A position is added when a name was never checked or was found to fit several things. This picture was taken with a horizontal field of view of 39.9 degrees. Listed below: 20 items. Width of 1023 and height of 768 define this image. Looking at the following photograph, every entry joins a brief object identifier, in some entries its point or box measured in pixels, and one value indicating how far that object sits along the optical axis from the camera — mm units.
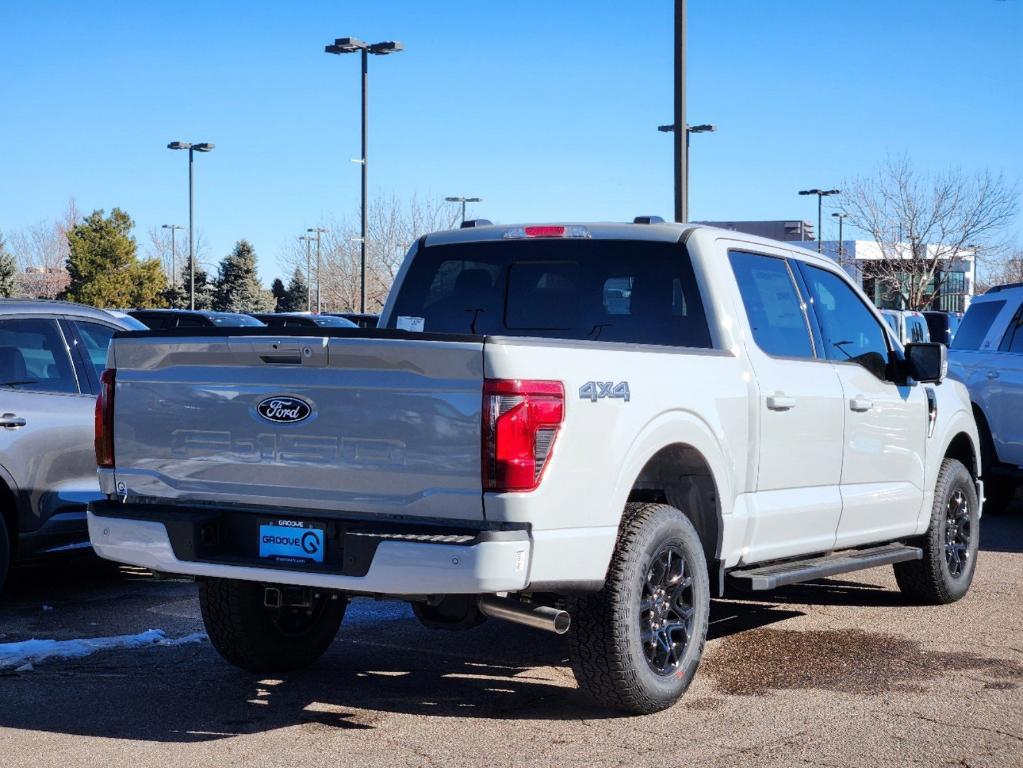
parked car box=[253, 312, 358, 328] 24672
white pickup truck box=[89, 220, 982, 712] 4926
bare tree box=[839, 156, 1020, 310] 51094
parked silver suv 7973
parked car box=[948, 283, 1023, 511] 12367
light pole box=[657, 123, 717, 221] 35125
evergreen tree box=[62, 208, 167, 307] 66812
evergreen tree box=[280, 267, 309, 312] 87438
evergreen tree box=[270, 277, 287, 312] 95312
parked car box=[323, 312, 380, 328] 27844
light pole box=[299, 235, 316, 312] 73062
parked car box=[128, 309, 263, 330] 20328
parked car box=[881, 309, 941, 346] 25281
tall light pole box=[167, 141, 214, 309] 50719
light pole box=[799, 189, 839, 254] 58172
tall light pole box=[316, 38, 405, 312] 31109
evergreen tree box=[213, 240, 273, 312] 79688
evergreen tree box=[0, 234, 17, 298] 65188
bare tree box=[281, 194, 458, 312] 58000
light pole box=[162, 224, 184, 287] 90062
